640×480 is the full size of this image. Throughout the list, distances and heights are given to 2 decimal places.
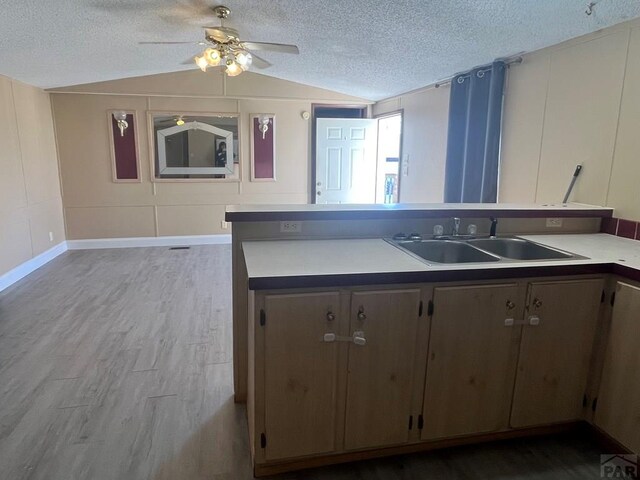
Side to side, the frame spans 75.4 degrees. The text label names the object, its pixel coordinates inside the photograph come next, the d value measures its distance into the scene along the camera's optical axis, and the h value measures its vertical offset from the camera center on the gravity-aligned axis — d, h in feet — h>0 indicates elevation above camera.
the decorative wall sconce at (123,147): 19.57 +0.68
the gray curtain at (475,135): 12.51 +1.06
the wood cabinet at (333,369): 5.61 -2.84
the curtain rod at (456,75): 11.82 +3.08
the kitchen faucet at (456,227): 8.10 -1.15
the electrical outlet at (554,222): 8.86 -1.11
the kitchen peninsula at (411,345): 5.69 -2.60
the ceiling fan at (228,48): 10.64 +3.06
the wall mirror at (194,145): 20.16 +0.86
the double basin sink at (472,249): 7.60 -1.51
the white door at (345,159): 20.97 +0.33
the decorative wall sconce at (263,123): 20.93 +2.05
